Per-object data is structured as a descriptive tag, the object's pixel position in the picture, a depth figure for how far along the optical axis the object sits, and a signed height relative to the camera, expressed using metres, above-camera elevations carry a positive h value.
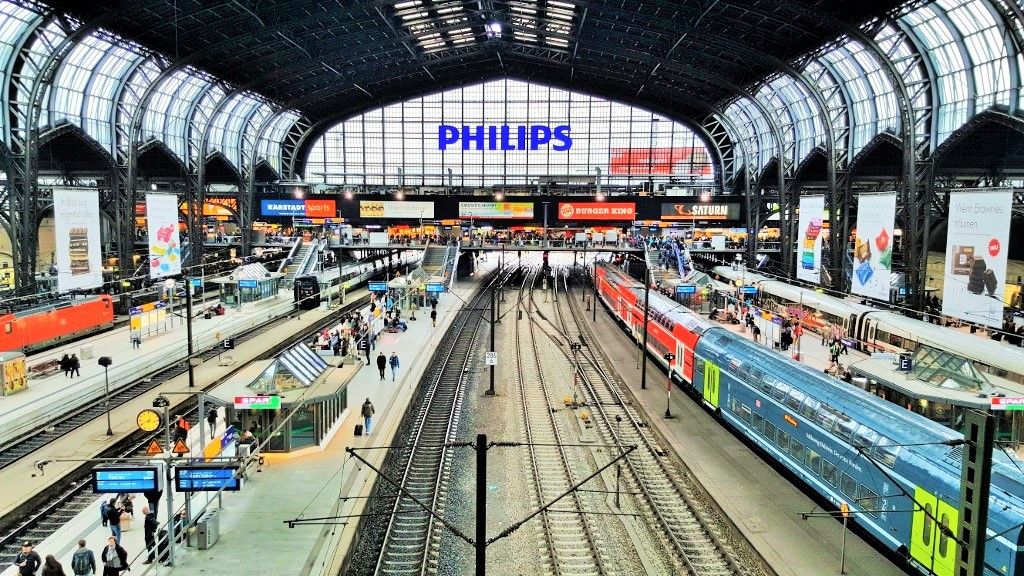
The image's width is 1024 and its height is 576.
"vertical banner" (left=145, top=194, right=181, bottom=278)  39.81 -0.43
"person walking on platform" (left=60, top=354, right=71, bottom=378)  28.73 -5.80
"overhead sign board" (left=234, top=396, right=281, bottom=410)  18.48 -4.79
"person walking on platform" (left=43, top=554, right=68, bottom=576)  12.34 -6.23
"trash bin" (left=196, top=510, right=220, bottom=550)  14.34 -6.49
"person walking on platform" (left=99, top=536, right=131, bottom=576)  12.93 -6.37
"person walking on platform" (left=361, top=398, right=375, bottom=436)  22.22 -6.09
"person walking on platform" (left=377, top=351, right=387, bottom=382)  29.66 -5.89
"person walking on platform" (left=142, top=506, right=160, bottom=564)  14.54 -6.55
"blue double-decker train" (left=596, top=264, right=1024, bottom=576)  12.34 -5.08
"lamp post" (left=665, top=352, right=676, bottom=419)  25.78 -6.94
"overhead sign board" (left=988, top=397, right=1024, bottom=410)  17.46 -4.44
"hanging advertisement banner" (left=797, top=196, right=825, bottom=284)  38.88 -0.51
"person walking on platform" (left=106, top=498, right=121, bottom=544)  15.07 -6.54
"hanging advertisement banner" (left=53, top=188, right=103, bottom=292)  32.38 -0.58
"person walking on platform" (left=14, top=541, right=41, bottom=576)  12.95 -6.47
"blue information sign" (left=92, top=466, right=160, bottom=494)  13.12 -4.94
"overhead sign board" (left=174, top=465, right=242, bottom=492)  13.72 -5.10
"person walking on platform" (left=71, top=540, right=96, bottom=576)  12.91 -6.40
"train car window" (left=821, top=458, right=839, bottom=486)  16.59 -6.01
